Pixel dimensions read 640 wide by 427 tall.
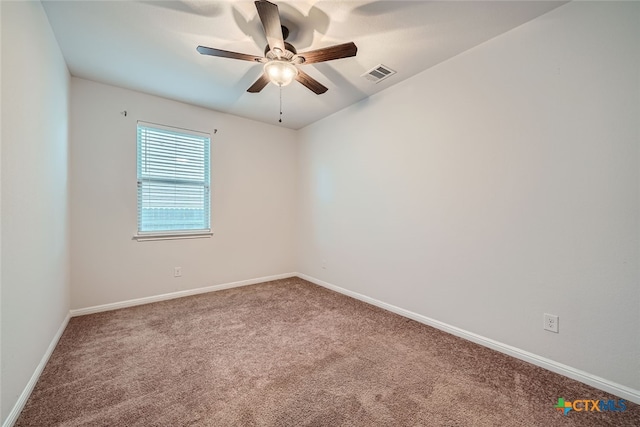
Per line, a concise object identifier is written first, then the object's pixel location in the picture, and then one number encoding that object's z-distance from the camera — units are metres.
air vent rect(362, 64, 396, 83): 2.61
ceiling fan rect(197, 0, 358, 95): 1.62
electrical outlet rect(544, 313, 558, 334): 1.86
